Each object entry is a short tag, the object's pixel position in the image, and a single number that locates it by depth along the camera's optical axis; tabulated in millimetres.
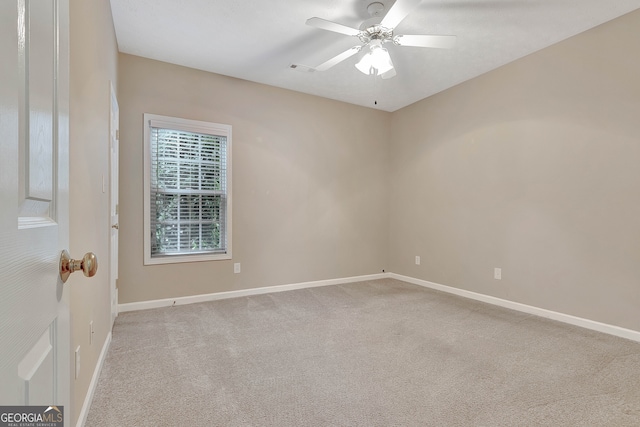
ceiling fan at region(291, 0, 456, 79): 2223
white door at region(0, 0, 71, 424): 454
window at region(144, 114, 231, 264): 3543
